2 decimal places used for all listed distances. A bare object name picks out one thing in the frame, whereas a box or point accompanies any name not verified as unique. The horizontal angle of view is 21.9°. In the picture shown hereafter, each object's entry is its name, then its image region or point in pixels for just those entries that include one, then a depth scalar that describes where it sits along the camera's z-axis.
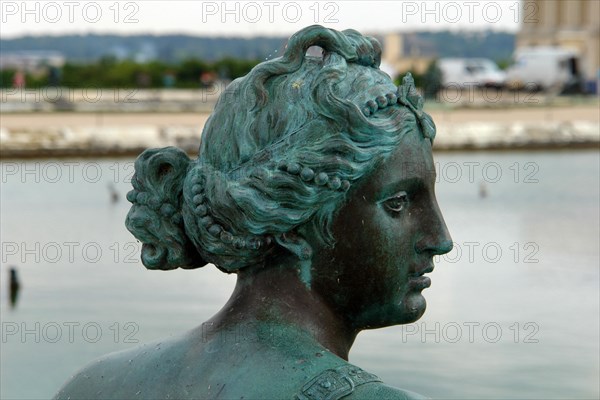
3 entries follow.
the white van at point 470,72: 60.17
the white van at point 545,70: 59.69
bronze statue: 2.65
